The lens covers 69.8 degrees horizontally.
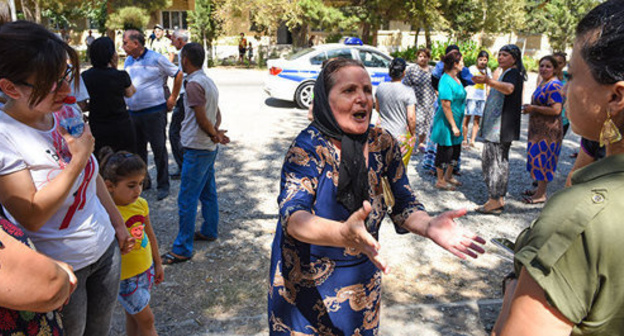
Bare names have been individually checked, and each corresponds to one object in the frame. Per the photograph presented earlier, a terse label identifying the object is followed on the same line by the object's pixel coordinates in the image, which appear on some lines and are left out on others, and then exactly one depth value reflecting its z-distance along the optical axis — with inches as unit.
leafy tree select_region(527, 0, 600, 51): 1216.8
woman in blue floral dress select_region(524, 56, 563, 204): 215.8
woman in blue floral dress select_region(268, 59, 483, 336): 78.4
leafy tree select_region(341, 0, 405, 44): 929.2
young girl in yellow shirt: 103.9
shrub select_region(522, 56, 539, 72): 985.1
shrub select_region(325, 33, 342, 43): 1027.9
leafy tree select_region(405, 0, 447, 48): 914.1
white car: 479.2
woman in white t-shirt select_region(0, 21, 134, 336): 69.2
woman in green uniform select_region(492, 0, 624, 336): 39.6
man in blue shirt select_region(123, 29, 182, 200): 217.2
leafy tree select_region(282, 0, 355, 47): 876.0
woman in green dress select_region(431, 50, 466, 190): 235.0
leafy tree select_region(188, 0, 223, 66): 1050.1
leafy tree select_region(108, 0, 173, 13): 1015.8
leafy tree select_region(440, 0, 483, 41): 1043.9
